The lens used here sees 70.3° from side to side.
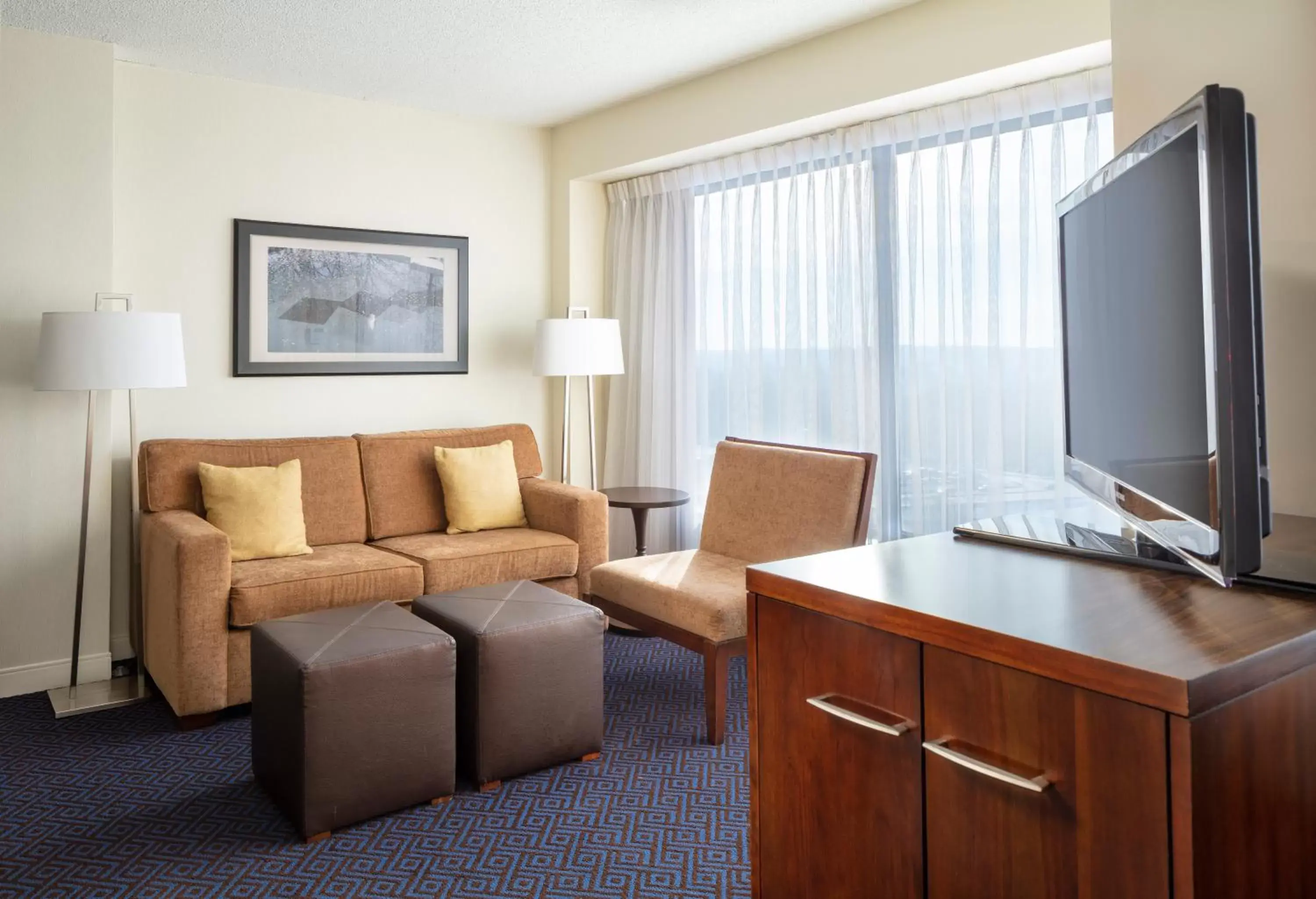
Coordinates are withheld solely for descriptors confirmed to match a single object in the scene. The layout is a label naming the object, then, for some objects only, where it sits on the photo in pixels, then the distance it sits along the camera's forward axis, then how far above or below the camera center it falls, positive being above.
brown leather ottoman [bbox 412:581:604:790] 2.63 -0.61
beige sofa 3.09 -0.30
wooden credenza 0.87 -0.29
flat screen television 0.99 +0.16
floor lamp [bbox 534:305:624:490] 4.32 +0.57
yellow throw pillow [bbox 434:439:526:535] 4.10 -0.08
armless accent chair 2.97 -0.27
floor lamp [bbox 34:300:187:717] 3.20 +0.41
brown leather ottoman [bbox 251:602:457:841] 2.35 -0.64
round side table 4.07 -0.14
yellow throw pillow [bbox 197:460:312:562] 3.50 -0.14
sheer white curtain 3.10 +0.67
